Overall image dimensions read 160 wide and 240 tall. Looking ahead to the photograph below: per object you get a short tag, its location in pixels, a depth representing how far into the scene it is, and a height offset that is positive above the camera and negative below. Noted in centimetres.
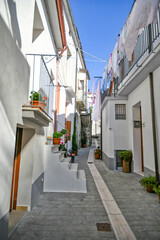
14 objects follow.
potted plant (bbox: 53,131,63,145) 621 -20
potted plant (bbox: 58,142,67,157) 696 -71
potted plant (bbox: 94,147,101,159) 1141 -171
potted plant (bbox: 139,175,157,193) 453 -165
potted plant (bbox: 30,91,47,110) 326 +85
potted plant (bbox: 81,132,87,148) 2009 -87
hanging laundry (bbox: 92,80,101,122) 848 +166
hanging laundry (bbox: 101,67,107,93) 811 +339
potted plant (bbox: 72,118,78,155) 1258 -106
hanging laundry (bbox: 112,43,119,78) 571 +310
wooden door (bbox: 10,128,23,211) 341 -96
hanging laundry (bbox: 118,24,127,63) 472 +339
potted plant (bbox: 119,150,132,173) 725 -141
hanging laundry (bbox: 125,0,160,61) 229 +210
